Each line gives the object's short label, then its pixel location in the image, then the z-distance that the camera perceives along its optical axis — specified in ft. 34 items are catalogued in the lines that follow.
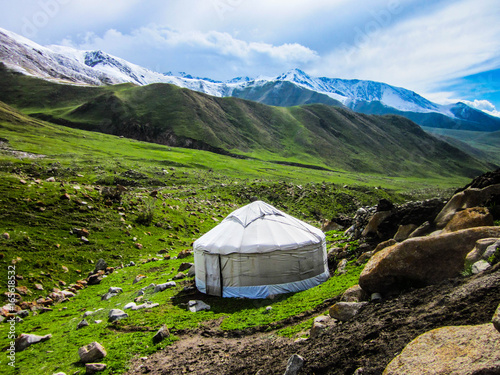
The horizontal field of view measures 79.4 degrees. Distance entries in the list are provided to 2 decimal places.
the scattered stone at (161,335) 26.32
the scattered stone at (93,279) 46.67
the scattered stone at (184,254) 57.88
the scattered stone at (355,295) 24.89
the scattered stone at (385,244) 33.16
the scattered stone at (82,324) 30.95
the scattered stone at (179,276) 45.45
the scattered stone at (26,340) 27.37
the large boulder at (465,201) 31.55
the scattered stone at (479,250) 20.38
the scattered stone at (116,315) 31.76
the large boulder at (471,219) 26.94
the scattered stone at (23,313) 35.57
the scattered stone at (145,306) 34.85
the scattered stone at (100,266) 50.65
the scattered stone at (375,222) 42.02
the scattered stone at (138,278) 46.00
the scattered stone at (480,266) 18.95
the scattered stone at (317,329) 21.33
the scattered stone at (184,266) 48.60
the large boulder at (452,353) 10.93
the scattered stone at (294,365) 16.19
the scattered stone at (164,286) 40.52
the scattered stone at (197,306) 33.96
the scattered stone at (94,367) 22.13
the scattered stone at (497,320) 11.65
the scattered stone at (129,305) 35.06
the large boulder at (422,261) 22.16
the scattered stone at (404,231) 35.99
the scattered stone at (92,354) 23.76
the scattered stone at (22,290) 39.29
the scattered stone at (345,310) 21.88
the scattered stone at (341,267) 38.68
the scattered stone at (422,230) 33.60
